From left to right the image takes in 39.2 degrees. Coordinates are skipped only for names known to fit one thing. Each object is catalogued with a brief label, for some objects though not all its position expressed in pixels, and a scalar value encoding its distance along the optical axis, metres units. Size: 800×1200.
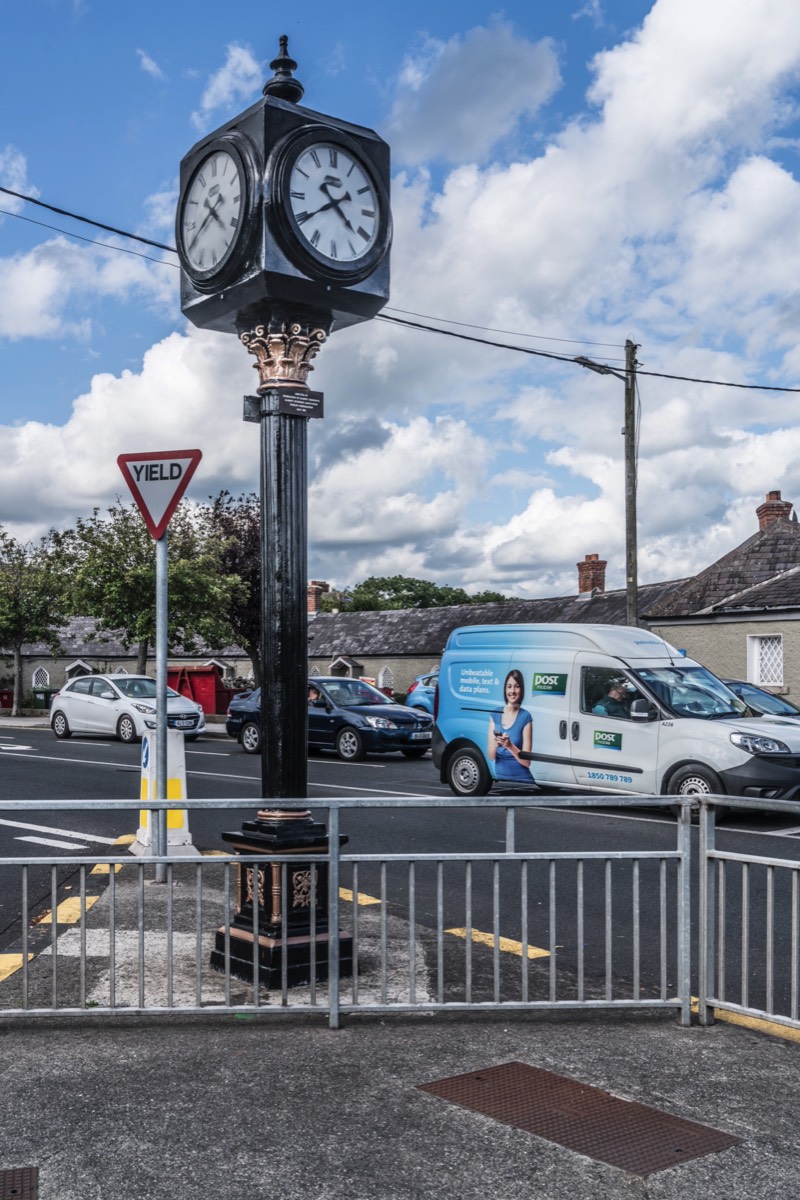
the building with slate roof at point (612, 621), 26.89
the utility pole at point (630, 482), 22.53
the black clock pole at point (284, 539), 5.58
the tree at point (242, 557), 42.22
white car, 23.81
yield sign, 7.17
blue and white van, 12.09
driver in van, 12.93
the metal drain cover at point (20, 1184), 3.29
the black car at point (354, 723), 19.94
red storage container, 35.47
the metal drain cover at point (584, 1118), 3.65
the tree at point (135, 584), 32.88
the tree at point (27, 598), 40.41
